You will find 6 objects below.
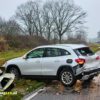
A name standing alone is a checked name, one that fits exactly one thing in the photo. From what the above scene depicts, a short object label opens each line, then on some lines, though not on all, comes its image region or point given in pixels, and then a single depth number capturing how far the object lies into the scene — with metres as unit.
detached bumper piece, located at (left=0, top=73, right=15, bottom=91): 5.53
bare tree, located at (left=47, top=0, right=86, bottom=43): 39.85
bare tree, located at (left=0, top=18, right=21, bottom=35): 27.25
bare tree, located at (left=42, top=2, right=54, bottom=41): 37.75
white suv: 6.22
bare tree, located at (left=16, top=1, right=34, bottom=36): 37.21
